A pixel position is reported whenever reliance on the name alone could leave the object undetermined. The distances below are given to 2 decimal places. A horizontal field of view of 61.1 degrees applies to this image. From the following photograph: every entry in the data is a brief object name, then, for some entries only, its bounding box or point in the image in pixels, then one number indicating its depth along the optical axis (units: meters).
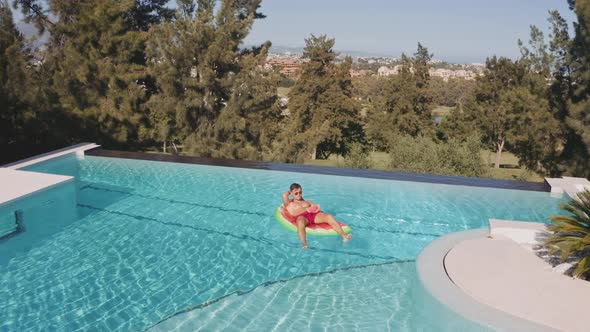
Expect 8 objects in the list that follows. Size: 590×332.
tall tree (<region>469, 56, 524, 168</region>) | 28.14
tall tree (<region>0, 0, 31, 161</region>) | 11.30
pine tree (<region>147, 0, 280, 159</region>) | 15.51
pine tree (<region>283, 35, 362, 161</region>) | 30.28
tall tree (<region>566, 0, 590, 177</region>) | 13.03
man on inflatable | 6.70
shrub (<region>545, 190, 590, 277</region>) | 4.67
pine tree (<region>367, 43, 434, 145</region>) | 33.44
